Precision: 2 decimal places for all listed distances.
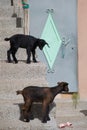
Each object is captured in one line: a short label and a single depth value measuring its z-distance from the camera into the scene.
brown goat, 7.73
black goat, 9.18
